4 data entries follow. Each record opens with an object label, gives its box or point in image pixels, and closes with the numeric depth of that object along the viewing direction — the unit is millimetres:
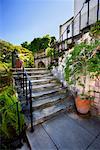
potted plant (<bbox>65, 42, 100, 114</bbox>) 1844
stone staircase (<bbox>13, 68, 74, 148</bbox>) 1878
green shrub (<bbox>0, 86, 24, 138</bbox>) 1410
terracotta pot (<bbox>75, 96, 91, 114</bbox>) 2015
